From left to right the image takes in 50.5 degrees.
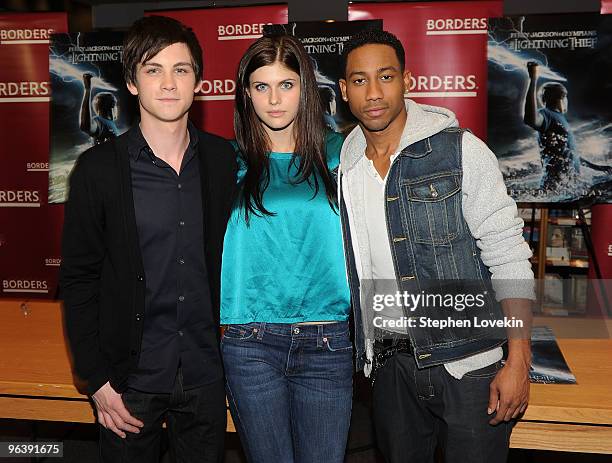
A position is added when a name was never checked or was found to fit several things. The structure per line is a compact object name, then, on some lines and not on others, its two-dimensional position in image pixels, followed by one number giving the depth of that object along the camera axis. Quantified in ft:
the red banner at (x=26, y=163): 17.24
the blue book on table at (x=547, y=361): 7.34
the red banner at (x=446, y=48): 14.83
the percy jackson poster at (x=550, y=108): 14.03
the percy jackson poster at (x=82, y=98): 15.74
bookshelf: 16.47
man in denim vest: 5.93
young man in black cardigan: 6.00
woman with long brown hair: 6.12
